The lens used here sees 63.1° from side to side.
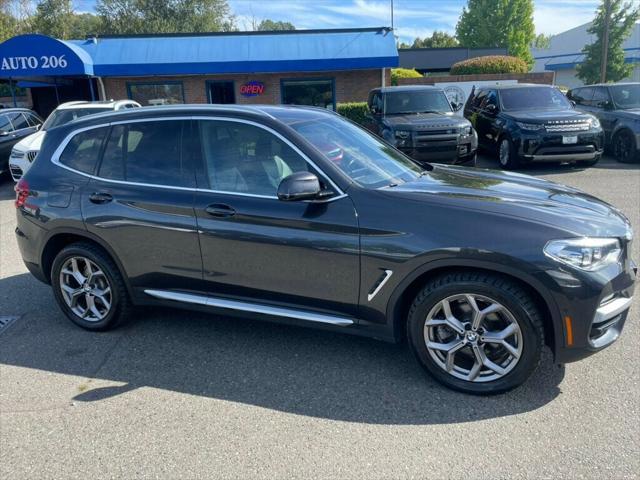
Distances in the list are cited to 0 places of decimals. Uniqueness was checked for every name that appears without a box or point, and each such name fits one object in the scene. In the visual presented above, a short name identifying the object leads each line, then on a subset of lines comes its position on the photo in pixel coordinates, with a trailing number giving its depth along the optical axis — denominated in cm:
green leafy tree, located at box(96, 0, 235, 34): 4616
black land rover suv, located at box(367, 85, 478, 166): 1026
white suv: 1048
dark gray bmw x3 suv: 303
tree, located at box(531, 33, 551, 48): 6919
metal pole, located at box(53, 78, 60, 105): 1921
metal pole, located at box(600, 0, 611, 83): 2730
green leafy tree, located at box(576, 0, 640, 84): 3572
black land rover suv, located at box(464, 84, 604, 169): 1047
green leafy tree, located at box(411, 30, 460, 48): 6972
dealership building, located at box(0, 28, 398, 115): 1772
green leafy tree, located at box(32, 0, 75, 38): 4138
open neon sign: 1916
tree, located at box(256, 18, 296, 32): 7557
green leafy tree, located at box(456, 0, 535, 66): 5053
